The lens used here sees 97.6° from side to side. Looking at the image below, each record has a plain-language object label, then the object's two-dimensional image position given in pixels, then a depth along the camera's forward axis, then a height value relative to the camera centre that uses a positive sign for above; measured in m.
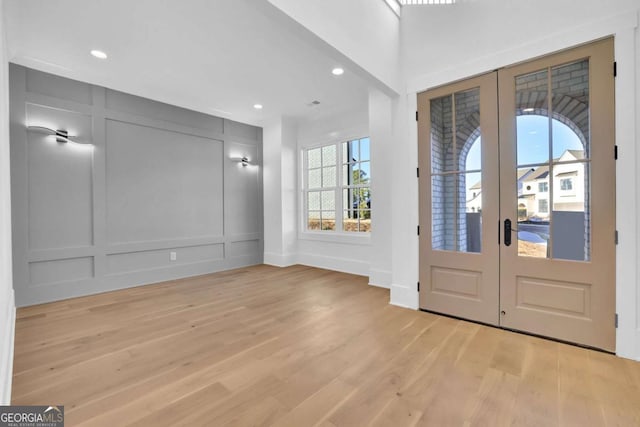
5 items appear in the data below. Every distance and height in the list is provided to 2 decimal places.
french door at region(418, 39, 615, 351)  2.27 +0.11
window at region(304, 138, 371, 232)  5.22 +0.45
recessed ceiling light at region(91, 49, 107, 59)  3.23 +1.85
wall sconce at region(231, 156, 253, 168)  5.73 +1.04
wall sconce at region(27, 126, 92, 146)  3.54 +1.03
